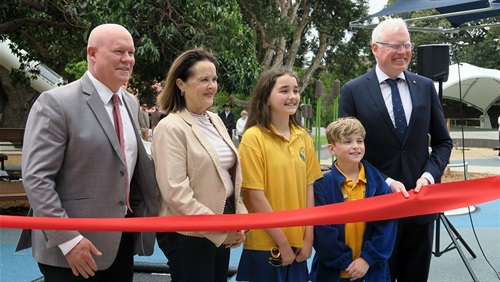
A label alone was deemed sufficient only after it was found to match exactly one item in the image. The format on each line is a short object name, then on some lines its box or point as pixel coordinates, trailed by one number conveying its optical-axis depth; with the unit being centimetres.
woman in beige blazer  286
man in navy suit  334
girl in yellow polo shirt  319
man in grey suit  245
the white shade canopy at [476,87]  3020
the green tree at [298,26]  2503
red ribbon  274
